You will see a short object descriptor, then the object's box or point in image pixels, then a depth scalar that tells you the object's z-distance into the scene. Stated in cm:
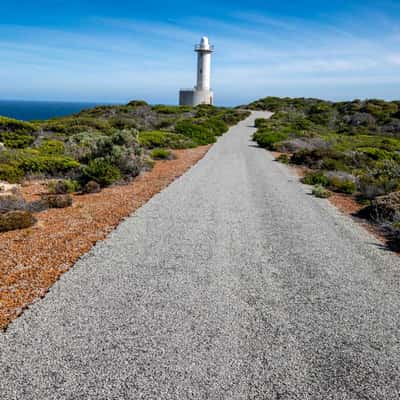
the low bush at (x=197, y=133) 2458
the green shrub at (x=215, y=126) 3001
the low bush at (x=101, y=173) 1118
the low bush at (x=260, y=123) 3555
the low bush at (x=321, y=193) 1113
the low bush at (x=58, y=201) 881
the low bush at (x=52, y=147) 1516
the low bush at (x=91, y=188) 1049
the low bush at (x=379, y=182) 1103
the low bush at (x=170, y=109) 4453
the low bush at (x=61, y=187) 1037
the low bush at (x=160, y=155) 1747
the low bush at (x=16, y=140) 1686
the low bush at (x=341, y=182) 1208
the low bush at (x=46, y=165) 1257
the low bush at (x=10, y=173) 1155
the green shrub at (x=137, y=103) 5107
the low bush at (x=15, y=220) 705
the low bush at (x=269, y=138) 2348
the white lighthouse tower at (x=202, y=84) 5681
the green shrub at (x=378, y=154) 1872
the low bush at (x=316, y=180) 1303
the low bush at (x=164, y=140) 2030
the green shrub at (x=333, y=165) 1554
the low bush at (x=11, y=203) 802
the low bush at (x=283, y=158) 1800
